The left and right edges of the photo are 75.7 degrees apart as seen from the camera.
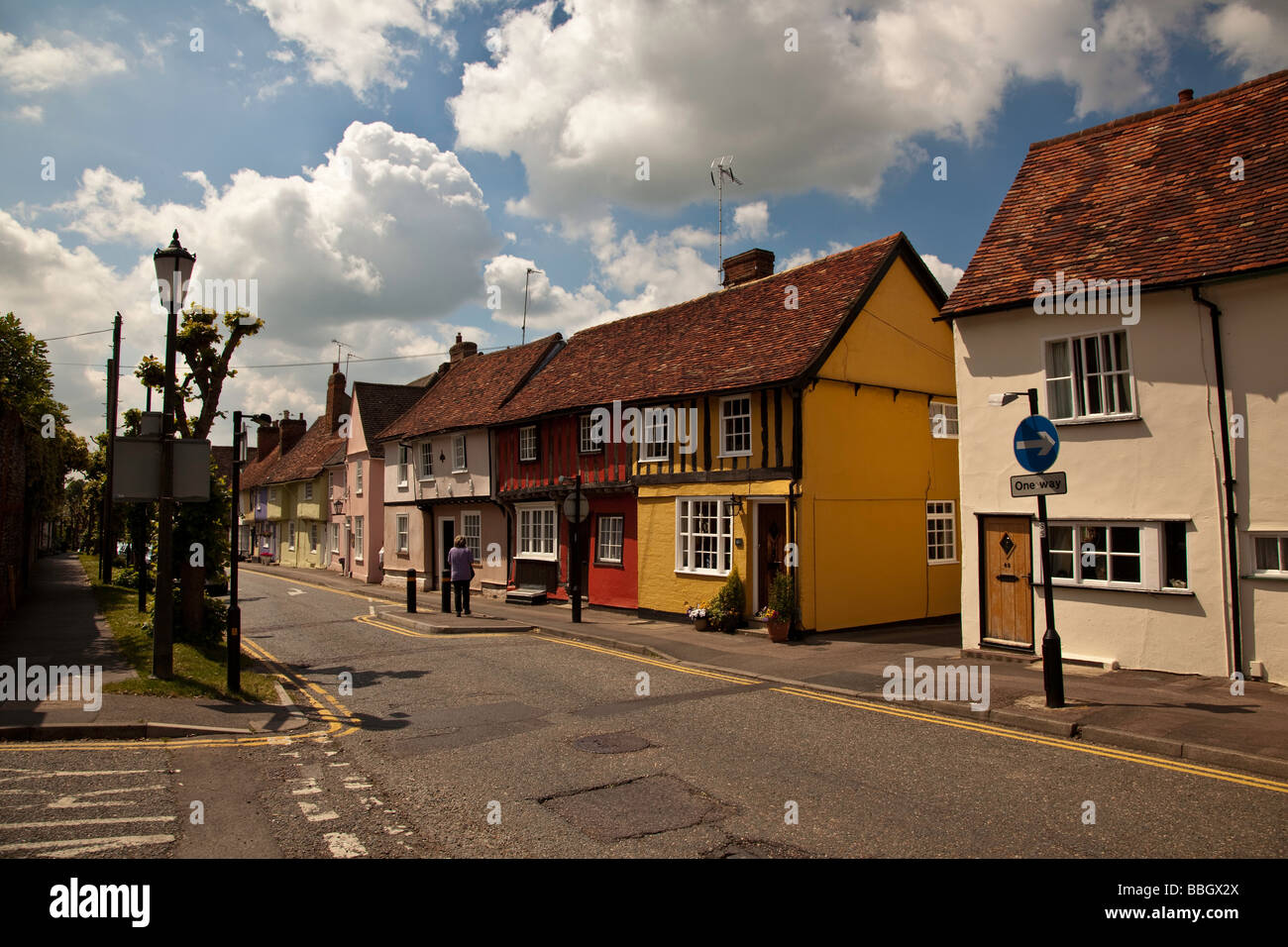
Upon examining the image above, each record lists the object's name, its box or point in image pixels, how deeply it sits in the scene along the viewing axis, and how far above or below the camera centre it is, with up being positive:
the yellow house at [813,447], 17.16 +1.47
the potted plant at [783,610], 16.14 -1.90
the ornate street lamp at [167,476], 11.08 +0.62
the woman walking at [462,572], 21.36 -1.40
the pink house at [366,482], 36.38 +1.69
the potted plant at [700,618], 17.77 -2.24
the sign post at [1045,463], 9.77 +0.56
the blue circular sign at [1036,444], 9.98 +0.79
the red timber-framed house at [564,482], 21.58 +0.96
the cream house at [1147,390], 11.09 +1.72
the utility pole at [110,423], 25.12 +3.07
